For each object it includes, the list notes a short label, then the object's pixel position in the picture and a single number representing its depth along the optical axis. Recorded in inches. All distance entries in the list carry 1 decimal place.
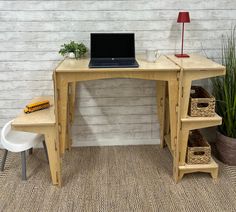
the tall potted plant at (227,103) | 91.2
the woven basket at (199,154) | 85.0
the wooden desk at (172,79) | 76.1
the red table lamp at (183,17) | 90.4
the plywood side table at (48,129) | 78.2
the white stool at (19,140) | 83.4
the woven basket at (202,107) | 81.2
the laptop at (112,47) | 88.2
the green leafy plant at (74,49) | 92.7
